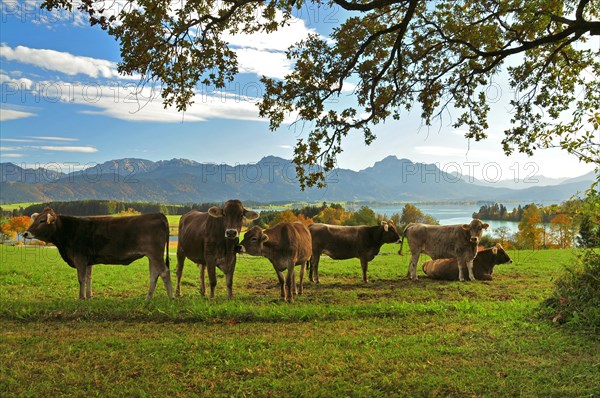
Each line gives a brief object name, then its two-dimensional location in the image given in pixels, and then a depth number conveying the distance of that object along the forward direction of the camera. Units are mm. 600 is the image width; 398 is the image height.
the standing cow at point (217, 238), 12086
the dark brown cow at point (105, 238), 12250
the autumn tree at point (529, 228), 72569
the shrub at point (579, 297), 8406
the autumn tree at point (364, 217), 57966
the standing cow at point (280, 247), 12477
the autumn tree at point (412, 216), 85844
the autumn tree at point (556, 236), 73188
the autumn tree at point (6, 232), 78250
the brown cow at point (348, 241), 17797
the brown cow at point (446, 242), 17797
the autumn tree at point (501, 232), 81844
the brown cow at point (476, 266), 18062
